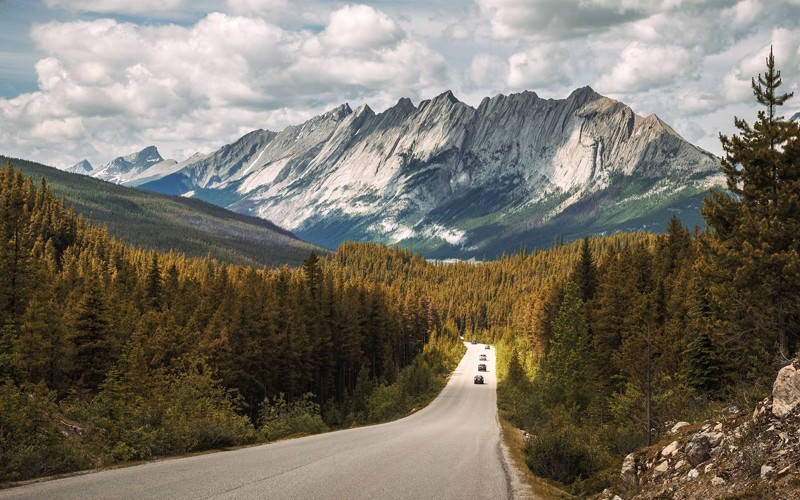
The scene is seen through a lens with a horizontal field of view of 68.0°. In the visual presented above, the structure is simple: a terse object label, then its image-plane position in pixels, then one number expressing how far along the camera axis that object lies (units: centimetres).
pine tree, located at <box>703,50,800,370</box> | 2377
